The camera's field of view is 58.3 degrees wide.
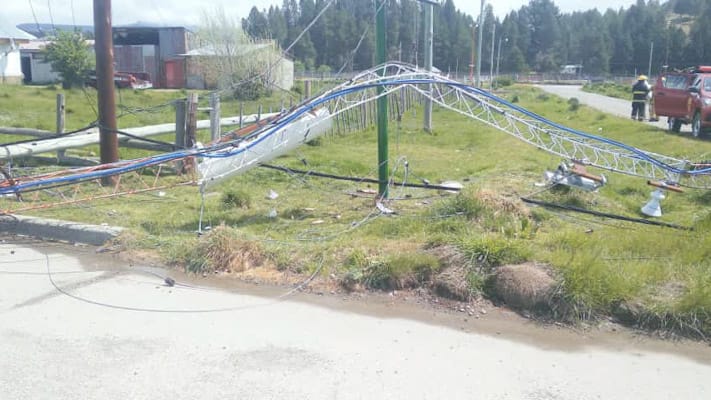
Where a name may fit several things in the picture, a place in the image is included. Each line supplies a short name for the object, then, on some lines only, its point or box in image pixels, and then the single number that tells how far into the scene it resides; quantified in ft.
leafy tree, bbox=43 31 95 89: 163.22
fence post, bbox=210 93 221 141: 40.68
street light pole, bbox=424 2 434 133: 64.08
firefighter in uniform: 78.18
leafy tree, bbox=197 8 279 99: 110.32
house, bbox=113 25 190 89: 207.92
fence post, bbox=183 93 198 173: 39.19
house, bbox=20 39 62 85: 193.57
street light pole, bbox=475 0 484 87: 113.04
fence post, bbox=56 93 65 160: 47.32
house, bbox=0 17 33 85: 169.99
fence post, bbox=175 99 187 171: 39.22
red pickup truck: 59.11
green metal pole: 28.99
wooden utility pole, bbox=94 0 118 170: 33.35
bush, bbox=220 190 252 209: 30.48
